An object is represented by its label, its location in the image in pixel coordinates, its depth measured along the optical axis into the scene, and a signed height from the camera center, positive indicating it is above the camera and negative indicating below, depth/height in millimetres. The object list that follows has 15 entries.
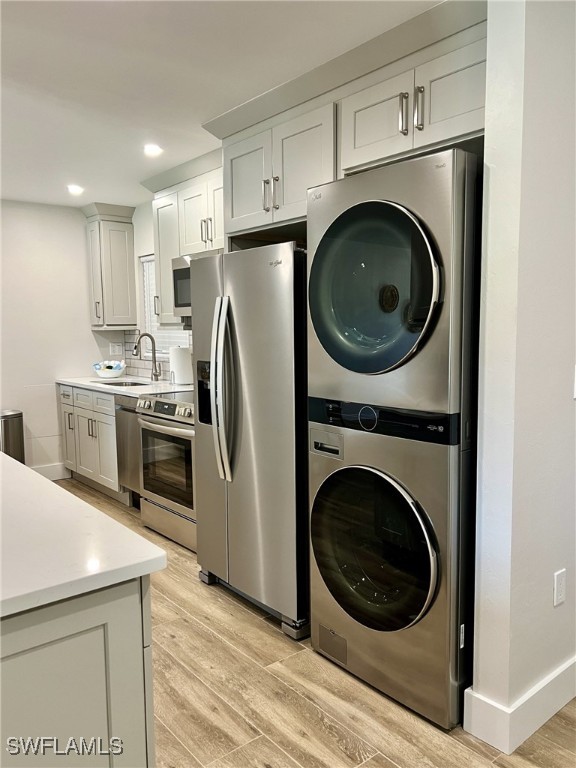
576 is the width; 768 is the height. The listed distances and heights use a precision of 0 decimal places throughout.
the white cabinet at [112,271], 5430 +597
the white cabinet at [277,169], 2633 +802
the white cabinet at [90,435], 4652 -841
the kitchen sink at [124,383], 5213 -434
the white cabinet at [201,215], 3793 +803
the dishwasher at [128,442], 4258 -795
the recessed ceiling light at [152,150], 3656 +1175
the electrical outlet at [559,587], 2131 -938
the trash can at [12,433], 5000 -834
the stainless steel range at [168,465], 3584 -849
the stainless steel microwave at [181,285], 3922 +334
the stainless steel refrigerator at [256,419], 2557 -399
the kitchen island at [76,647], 1044 -589
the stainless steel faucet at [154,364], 5184 -268
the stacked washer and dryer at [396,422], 1893 -319
